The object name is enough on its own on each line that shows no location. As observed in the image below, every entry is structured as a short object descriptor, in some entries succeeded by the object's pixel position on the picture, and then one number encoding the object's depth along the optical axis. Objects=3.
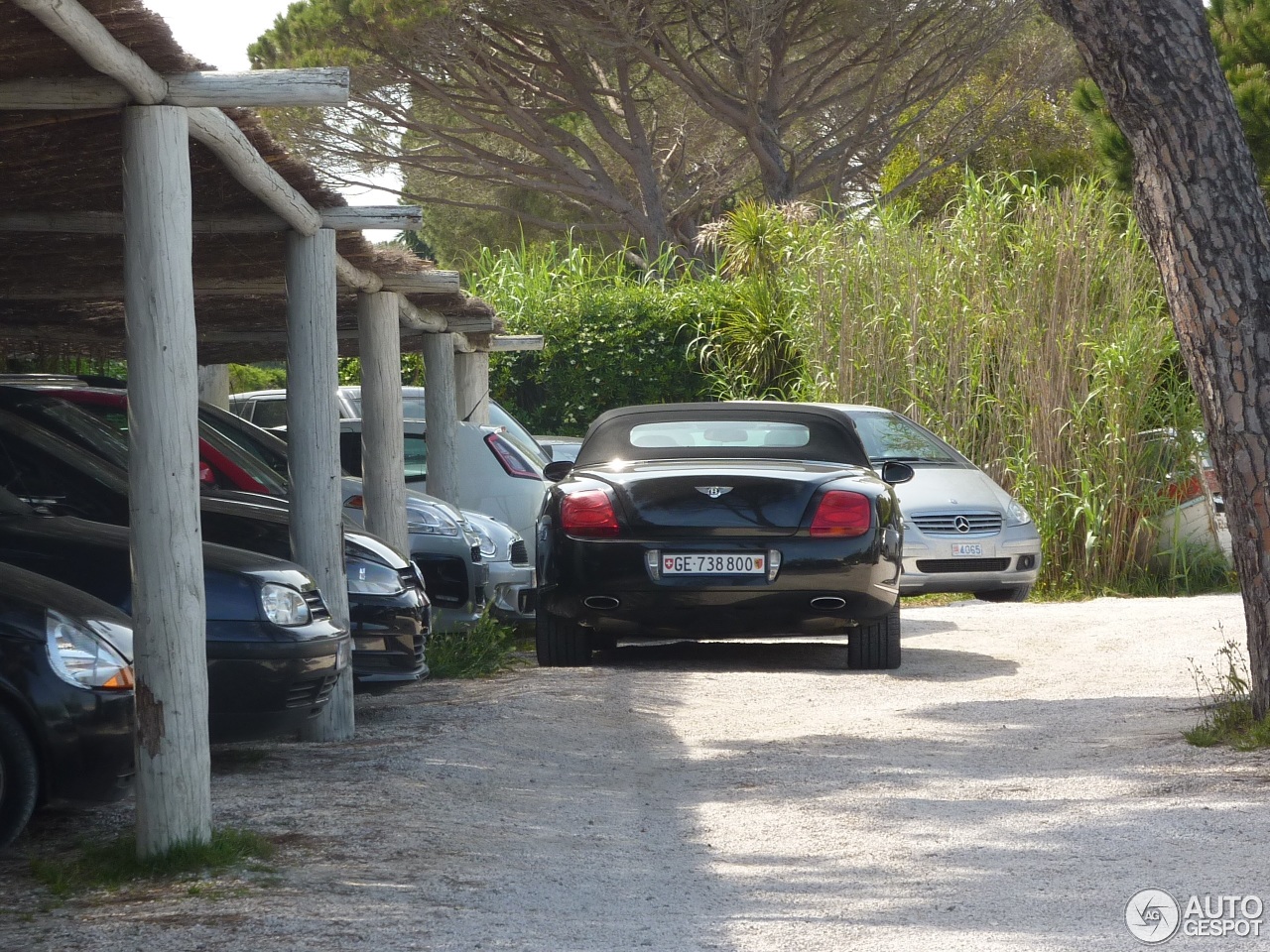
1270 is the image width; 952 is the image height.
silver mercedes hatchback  25.59
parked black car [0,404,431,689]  14.37
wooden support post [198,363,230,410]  29.09
